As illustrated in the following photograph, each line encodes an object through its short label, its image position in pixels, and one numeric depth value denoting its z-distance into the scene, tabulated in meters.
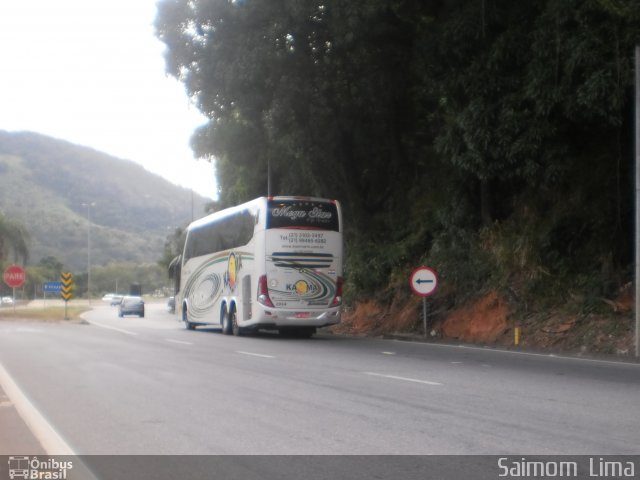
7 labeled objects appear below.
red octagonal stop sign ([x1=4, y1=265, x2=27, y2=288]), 44.59
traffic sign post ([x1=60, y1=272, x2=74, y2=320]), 45.50
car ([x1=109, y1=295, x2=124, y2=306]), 84.78
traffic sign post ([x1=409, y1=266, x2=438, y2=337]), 25.84
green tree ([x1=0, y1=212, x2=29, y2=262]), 62.19
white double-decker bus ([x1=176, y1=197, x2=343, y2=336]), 26.95
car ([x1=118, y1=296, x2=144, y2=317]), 56.25
